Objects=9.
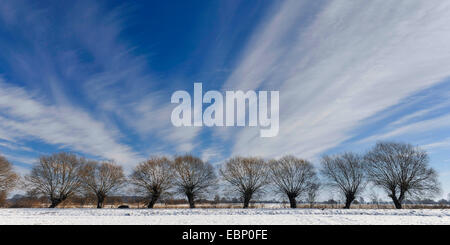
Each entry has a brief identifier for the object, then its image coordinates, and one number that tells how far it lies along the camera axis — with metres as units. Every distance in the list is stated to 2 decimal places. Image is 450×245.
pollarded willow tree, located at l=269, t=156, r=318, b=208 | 38.31
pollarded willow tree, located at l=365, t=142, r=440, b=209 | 33.38
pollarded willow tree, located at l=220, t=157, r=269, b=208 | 39.25
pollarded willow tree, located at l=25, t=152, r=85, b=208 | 37.42
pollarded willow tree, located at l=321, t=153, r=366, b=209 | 36.04
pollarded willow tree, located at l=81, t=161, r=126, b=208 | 40.28
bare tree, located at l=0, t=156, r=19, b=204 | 37.94
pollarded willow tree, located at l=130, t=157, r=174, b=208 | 37.31
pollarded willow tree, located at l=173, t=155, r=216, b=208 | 39.03
